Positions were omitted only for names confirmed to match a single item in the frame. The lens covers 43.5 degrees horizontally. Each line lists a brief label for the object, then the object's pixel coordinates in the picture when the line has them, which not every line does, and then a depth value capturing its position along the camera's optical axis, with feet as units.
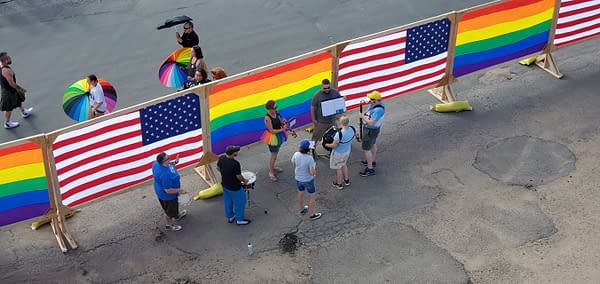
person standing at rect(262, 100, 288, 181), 41.34
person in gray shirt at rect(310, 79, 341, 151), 42.27
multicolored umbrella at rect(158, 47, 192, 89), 46.24
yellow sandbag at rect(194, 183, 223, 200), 41.81
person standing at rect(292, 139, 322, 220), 37.70
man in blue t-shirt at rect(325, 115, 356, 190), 39.40
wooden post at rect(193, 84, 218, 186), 39.46
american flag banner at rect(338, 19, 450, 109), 44.50
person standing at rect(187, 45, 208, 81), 45.80
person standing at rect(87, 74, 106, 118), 42.39
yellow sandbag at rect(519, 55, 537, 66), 53.67
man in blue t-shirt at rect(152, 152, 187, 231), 37.01
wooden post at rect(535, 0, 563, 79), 50.16
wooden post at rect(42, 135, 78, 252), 36.06
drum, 38.43
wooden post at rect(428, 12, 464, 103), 46.09
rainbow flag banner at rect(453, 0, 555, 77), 47.01
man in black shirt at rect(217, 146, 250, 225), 37.42
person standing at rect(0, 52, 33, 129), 45.91
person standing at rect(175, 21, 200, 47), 48.91
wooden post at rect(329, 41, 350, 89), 43.09
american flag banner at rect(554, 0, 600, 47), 50.39
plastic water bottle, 37.62
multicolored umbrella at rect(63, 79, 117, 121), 41.91
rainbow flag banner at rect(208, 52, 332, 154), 40.55
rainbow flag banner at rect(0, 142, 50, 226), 35.35
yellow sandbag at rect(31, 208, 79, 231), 38.76
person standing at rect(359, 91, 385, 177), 41.55
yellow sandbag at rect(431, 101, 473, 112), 48.84
